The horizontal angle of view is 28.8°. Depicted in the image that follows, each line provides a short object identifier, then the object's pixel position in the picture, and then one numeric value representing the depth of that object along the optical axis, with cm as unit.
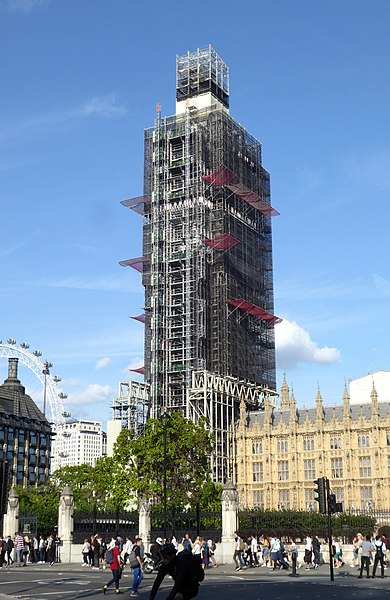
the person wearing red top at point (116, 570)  2514
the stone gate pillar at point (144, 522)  4497
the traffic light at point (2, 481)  4638
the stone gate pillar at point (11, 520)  4934
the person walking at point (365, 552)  3173
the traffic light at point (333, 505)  2945
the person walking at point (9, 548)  4229
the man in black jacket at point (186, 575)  1166
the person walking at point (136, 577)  2350
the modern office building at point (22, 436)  13988
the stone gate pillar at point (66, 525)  4547
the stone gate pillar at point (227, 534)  4241
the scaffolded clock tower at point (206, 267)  9606
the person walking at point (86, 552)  4088
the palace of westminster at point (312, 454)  9094
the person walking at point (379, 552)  3155
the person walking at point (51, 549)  4385
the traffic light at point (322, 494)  2975
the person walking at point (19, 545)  4228
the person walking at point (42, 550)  4466
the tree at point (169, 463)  5678
